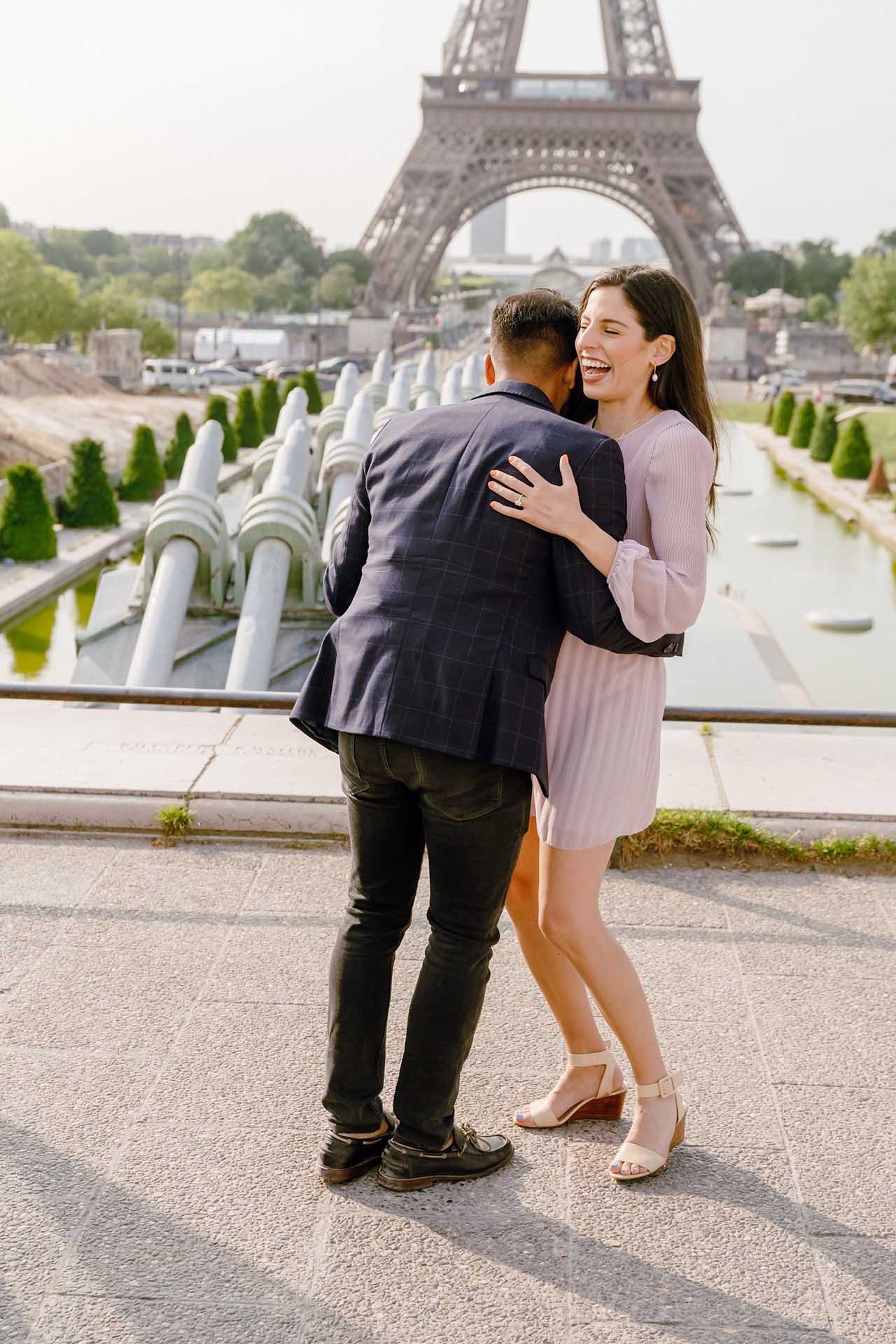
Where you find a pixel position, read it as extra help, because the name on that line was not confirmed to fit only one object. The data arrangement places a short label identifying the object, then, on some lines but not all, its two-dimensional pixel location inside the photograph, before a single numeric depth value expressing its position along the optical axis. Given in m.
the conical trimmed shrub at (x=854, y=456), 26.36
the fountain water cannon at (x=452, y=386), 17.52
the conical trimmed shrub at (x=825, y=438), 29.05
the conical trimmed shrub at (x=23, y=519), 16.78
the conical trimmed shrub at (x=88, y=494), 19.33
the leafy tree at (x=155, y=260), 125.00
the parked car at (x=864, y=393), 44.22
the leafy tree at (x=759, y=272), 66.69
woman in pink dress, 2.55
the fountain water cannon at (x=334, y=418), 15.48
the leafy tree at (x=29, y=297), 53.50
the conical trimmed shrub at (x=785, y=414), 36.28
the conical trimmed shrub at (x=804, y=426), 32.06
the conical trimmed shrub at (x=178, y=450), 24.12
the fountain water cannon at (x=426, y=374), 18.85
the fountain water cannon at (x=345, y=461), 11.25
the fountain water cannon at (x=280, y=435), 13.51
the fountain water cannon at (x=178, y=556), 8.80
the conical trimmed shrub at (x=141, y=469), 22.17
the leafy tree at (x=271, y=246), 93.75
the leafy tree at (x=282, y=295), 84.06
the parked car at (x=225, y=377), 46.22
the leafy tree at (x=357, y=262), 82.50
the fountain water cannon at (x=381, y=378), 18.23
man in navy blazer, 2.50
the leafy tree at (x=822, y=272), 83.31
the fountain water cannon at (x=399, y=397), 14.30
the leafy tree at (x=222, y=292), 76.62
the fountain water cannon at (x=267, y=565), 8.59
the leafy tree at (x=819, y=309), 77.19
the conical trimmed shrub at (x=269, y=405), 31.84
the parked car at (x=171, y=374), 42.38
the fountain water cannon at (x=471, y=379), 20.52
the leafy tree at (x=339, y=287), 79.31
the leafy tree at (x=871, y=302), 52.22
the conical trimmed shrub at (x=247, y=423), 29.70
